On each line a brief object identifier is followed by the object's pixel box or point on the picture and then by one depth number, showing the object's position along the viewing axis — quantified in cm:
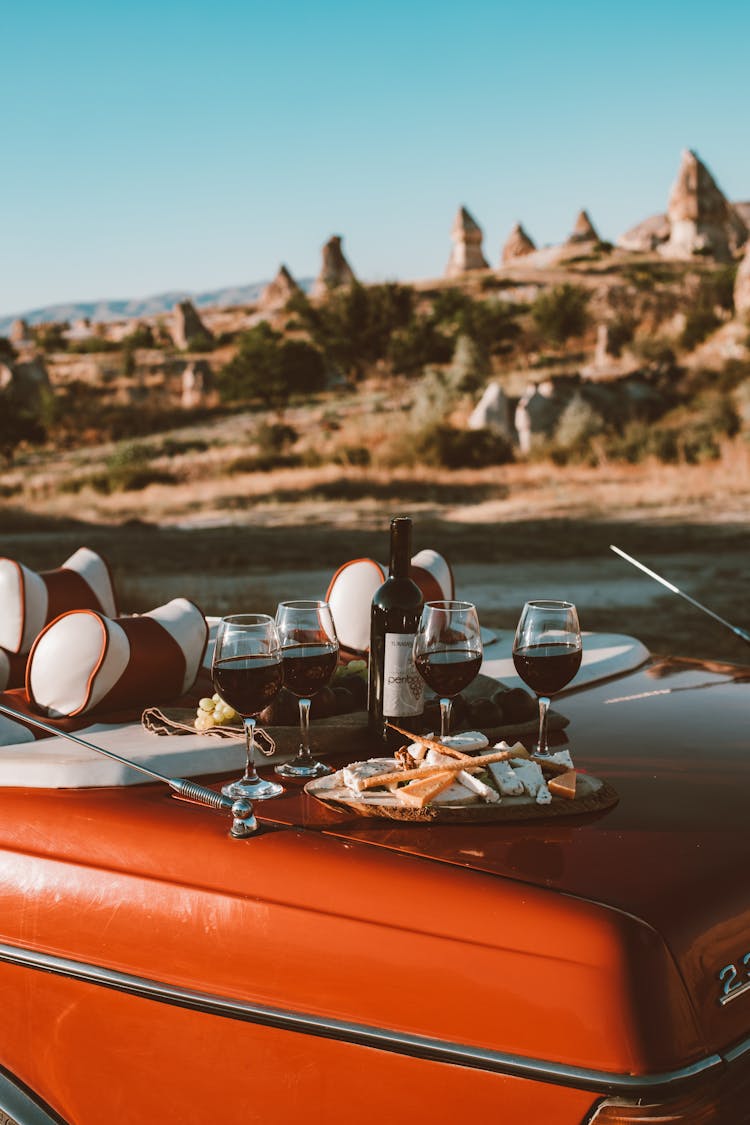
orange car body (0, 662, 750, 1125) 136
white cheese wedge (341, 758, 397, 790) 172
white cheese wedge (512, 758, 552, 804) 170
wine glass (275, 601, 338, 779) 193
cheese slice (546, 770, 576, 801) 172
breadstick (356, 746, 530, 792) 168
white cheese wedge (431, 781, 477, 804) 167
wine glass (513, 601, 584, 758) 199
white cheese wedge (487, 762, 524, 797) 170
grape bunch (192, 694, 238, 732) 209
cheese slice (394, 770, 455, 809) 166
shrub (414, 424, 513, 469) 2344
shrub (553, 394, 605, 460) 2270
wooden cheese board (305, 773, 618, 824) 166
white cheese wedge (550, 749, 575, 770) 178
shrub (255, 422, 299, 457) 2855
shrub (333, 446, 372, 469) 2411
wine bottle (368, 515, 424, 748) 203
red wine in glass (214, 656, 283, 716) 181
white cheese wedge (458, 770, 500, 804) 167
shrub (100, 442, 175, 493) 2514
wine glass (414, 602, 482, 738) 191
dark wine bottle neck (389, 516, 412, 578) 213
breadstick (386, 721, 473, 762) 170
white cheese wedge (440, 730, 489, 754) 179
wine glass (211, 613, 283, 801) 182
